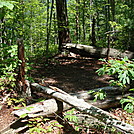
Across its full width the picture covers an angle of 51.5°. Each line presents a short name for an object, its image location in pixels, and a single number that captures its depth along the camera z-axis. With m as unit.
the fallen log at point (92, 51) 7.80
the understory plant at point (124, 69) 2.26
